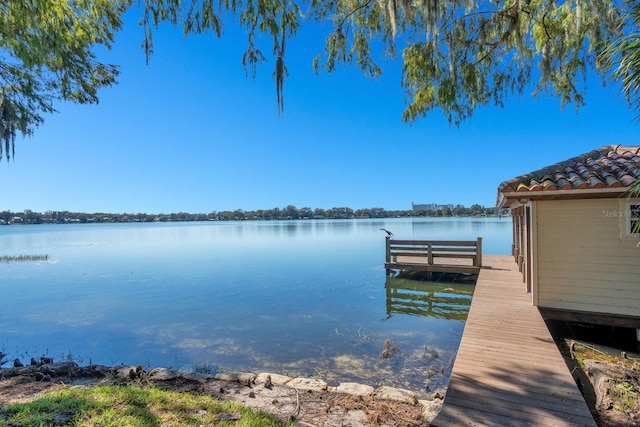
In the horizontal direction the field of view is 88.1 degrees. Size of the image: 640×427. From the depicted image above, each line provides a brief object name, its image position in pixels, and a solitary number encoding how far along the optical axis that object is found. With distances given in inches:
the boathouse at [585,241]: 206.5
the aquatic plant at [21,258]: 817.5
